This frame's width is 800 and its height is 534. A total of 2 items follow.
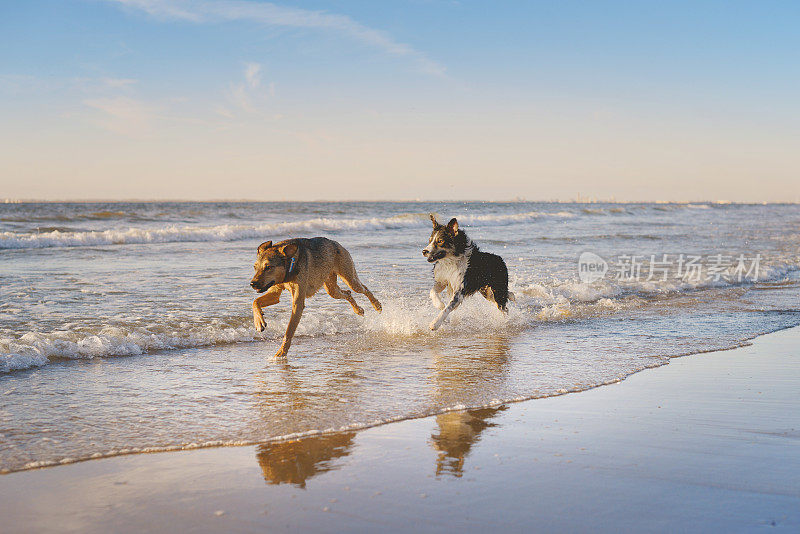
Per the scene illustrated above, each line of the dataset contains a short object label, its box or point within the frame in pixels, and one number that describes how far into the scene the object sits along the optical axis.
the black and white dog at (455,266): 9.04
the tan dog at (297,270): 7.10
